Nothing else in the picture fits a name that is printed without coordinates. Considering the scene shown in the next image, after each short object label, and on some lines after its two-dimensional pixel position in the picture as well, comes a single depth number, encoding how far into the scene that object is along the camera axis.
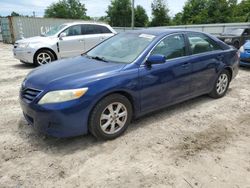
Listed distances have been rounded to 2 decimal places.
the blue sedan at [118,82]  2.89
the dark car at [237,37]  12.50
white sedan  7.97
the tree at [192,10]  46.91
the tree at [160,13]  49.19
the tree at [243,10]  41.56
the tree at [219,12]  41.03
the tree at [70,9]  73.91
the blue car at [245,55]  7.84
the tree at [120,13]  58.56
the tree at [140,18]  58.69
